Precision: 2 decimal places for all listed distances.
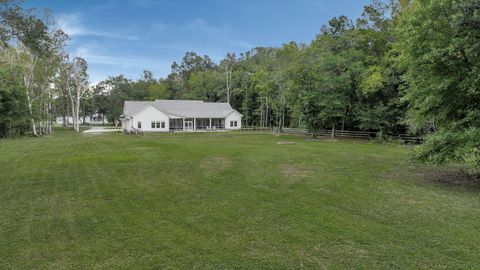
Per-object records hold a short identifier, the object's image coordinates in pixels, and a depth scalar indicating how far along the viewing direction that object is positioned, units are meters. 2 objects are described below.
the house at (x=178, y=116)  43.19
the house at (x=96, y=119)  92.44
